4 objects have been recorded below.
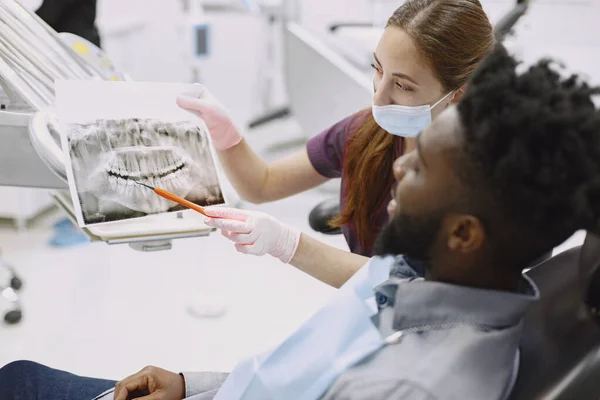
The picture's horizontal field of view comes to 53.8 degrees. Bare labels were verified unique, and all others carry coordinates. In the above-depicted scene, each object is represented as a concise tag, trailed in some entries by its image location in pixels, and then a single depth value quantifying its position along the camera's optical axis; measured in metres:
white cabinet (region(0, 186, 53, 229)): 2.74
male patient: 0.62
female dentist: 1.21
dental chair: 0.64
